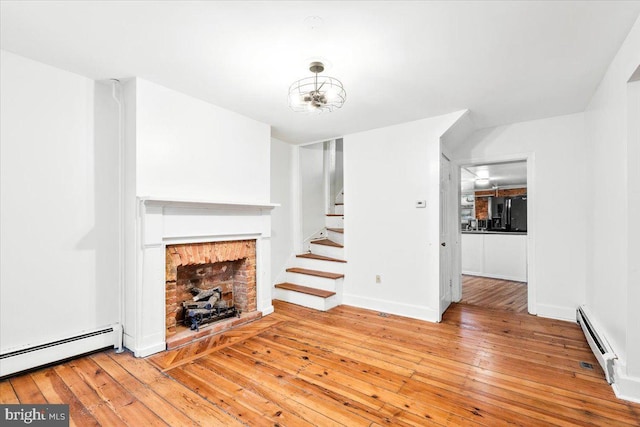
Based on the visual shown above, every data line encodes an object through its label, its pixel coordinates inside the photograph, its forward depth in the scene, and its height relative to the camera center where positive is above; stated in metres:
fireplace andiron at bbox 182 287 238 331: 3.09 -1.04
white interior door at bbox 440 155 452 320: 3.72 -0.33
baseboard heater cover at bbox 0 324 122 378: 2.20 -1.10
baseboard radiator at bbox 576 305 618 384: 2.16 -1.11
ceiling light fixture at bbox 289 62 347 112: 2.09 +0.82
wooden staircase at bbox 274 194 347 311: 4.05 -0.93
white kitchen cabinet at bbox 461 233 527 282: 5.88 -0.89
